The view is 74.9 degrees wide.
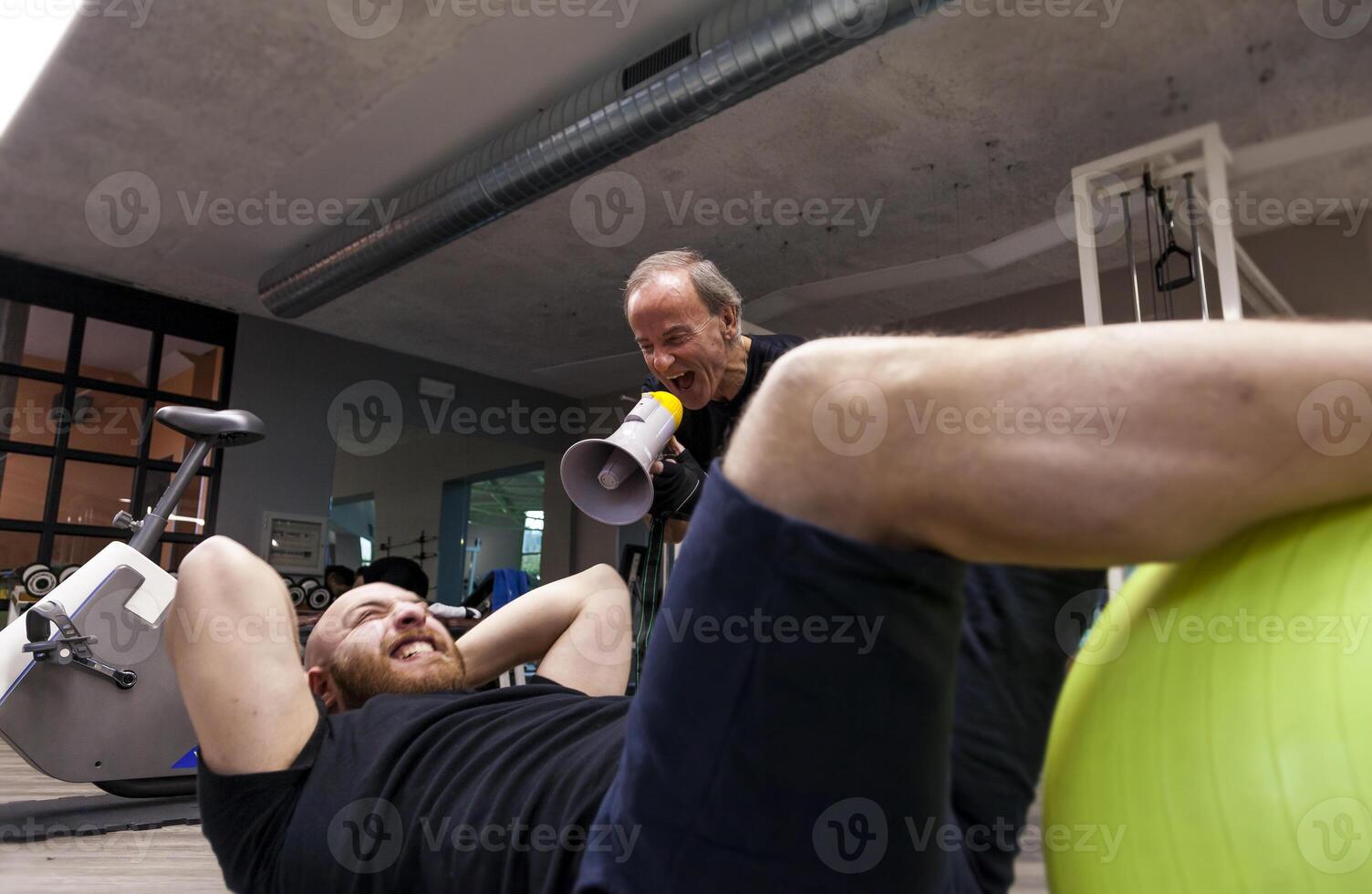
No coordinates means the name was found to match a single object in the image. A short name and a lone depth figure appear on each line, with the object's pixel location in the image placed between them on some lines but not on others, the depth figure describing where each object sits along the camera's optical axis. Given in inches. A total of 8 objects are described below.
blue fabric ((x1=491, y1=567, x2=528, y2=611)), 229.1
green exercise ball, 21.0
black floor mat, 91.4
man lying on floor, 20.5
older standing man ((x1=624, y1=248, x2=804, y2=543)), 96.0
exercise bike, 100.7
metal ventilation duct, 124.3
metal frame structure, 134.5
